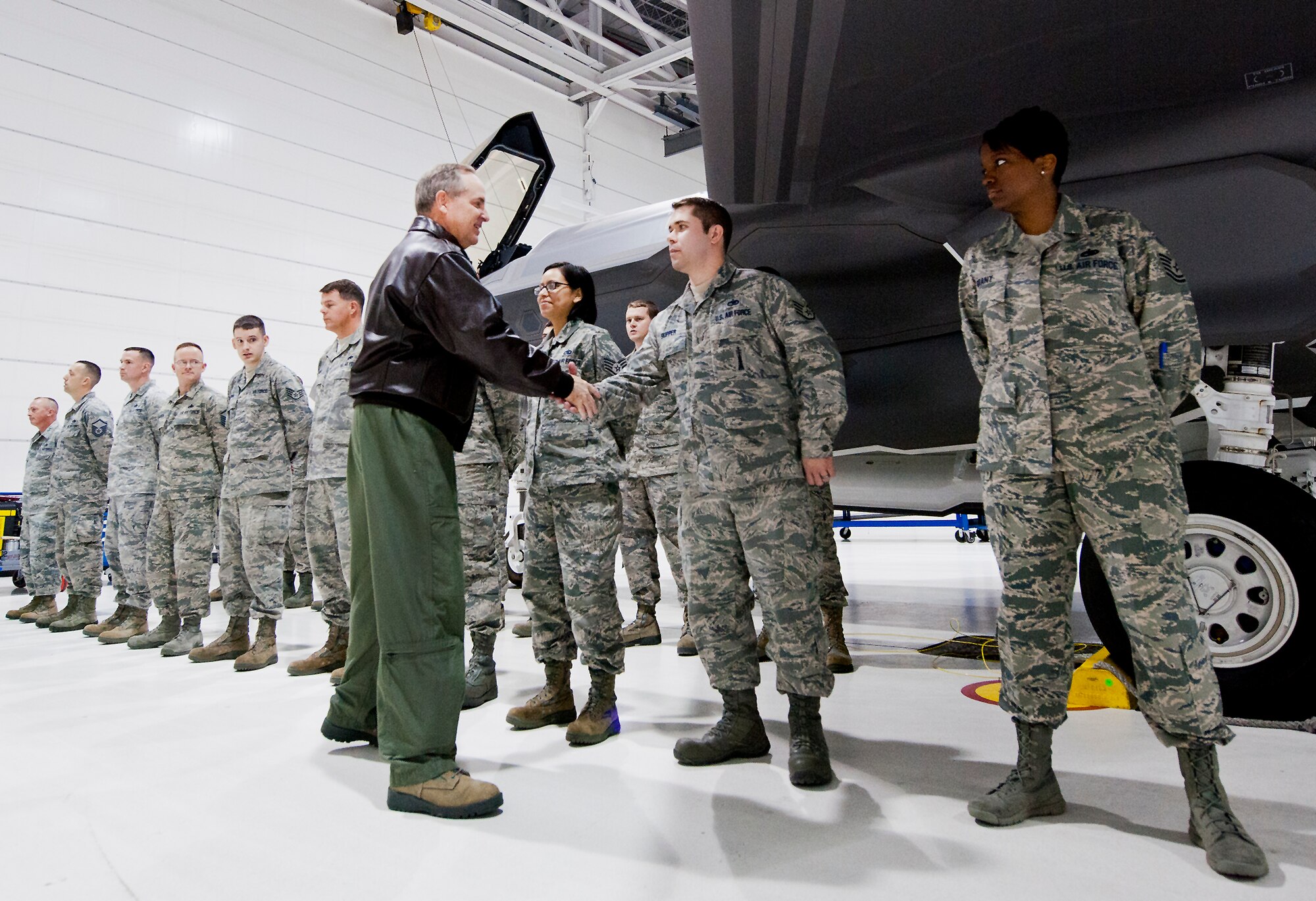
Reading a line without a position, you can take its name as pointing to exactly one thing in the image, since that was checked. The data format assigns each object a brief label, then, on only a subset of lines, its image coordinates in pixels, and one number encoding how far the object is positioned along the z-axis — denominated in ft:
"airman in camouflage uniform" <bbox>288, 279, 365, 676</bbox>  10.87
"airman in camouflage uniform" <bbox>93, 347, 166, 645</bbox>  14.43
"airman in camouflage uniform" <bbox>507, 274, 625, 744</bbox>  7.45
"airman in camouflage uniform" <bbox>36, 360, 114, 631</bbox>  17.10
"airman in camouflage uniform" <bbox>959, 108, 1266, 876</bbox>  4.88
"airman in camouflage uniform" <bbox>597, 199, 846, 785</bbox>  6.27
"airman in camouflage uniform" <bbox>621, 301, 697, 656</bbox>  13.07
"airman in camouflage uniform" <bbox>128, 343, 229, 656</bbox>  12.92
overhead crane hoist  34.09
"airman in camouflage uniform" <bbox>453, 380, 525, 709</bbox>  9.24
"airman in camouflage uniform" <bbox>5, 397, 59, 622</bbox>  18.40
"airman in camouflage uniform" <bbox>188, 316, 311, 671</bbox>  11.91
